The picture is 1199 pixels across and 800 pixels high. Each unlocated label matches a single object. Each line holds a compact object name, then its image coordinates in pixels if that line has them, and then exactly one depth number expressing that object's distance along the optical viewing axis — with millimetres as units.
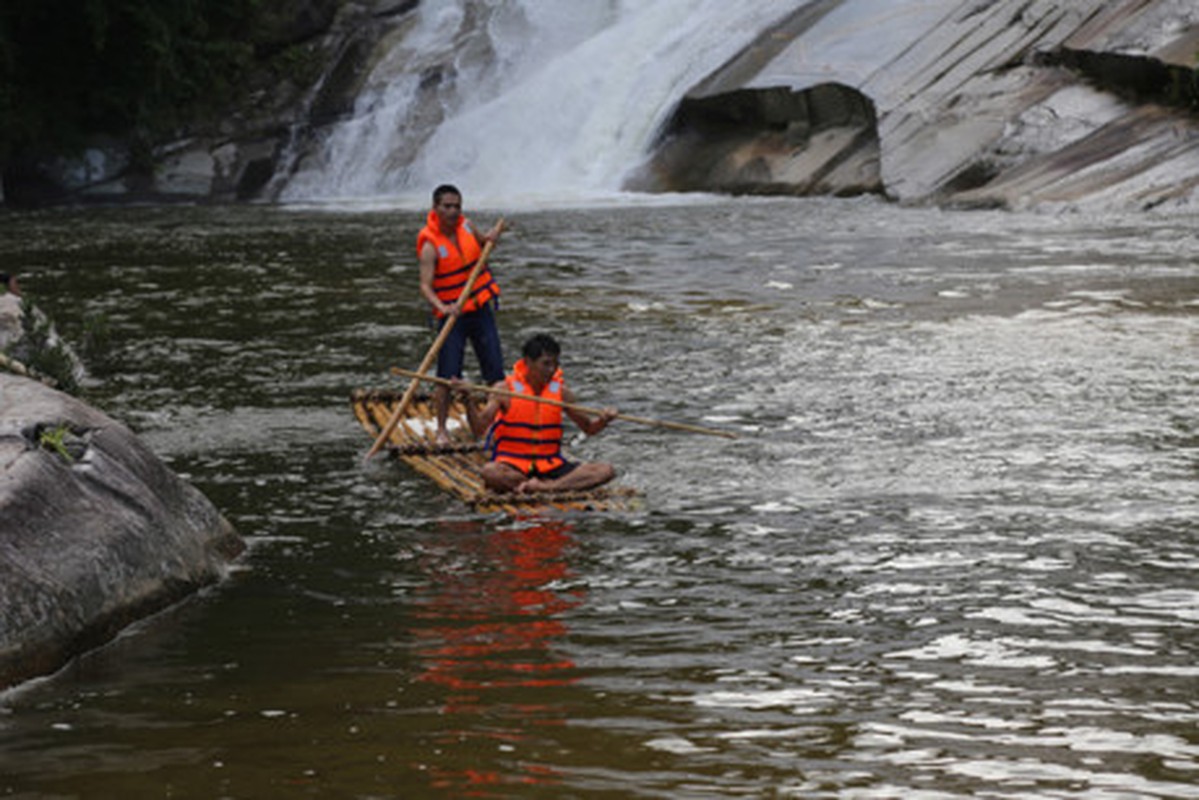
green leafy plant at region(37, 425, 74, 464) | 15930
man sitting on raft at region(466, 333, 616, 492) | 19781
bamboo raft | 19266
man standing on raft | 23453
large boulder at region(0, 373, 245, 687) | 13859
